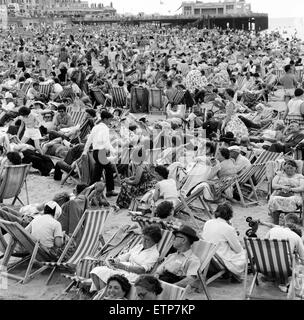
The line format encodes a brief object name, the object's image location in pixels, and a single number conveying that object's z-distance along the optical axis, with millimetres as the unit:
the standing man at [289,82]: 13555
